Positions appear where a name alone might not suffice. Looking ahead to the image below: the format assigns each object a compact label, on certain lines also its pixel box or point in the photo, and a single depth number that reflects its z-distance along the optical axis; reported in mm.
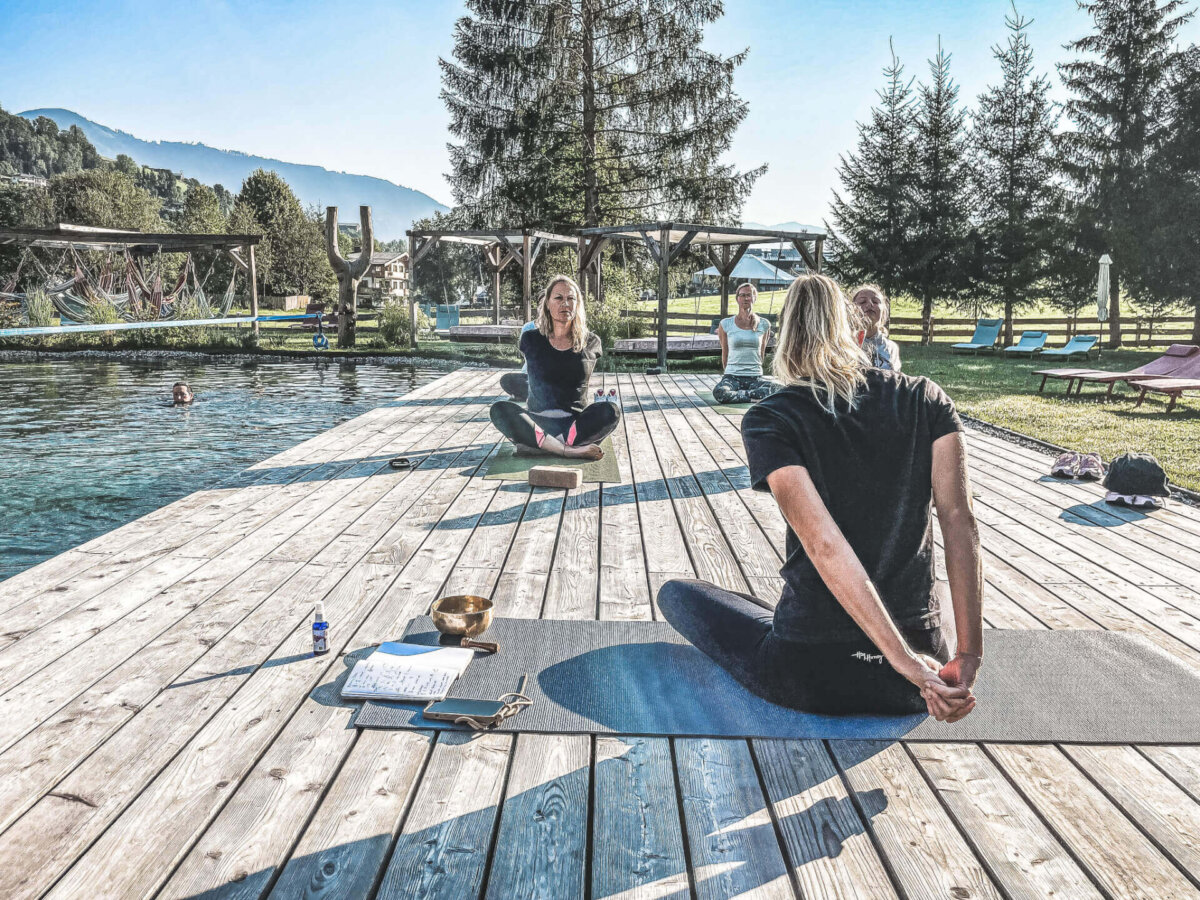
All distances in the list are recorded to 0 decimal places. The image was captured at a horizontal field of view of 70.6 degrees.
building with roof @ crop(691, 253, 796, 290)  16562
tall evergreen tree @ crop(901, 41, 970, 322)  20047
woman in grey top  5059
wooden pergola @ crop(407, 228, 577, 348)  16078
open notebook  2199
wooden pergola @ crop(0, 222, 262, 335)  16469
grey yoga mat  2051
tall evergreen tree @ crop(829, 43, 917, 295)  20203
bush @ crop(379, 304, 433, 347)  18953
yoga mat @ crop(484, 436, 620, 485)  5109
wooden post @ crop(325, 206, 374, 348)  19188
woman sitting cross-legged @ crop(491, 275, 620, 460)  5488
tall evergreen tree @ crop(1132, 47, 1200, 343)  16578
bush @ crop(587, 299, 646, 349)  14639
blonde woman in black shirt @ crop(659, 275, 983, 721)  1786
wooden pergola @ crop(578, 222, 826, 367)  12430
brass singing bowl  2512
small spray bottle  2467
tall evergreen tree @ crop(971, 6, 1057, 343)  19531
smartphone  2053
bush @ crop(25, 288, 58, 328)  18172
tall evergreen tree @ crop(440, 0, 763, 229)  20203
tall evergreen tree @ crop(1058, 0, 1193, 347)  17922
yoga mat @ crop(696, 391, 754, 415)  8086
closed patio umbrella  14094
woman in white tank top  7656
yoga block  4824
